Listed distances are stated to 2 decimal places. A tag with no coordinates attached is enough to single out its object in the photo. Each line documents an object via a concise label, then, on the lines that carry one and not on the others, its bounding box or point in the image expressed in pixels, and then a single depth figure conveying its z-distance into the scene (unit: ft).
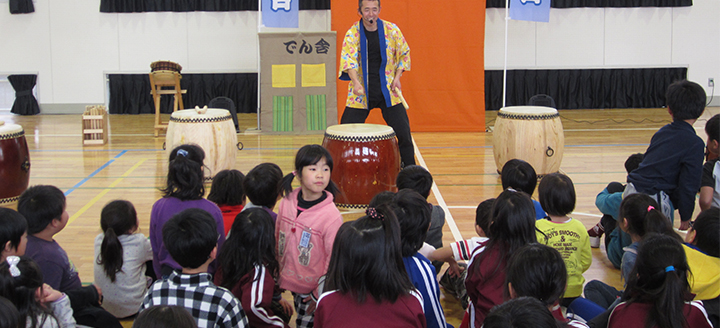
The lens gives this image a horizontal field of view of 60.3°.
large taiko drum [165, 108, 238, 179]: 14.99
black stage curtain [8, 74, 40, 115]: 28.73
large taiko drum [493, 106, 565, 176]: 15.28
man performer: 14.25
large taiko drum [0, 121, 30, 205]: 13.14
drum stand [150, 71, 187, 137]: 22.84
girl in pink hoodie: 7.57
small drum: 22.90
